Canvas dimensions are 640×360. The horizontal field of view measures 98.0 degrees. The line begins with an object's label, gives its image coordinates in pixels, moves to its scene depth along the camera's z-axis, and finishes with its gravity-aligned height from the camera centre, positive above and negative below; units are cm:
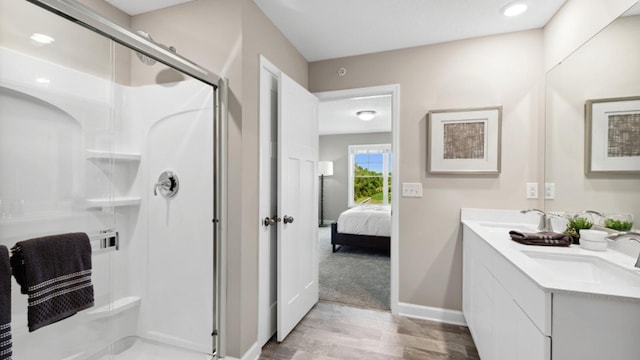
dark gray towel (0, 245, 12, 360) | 93 -44
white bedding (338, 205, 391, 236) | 450 -75
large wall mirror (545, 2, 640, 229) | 130 +32
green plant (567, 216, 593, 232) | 160 -26
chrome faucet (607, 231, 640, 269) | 127 -27
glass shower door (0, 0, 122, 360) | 120 +9
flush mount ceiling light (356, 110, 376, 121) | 502 +116
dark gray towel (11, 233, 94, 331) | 108 -42
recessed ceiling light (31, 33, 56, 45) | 128 +64
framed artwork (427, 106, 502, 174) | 233 +32
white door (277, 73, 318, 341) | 211 -23
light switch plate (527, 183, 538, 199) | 226 -9
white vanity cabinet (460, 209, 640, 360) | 90 -47
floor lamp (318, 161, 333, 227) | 728 +21
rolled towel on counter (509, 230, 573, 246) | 154 -34
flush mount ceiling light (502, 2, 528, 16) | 191 +119
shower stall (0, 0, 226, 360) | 123 -1
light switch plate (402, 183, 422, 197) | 253 -11
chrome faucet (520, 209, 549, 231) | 194 -31
